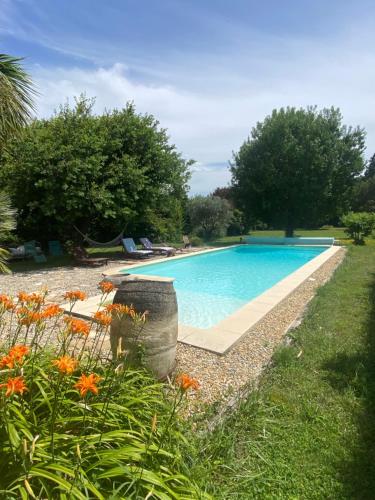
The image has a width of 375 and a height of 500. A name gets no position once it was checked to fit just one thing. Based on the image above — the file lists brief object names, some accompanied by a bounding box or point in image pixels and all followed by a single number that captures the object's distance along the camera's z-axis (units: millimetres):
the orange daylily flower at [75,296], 2041
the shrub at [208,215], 21359
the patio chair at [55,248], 12914
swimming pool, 7188
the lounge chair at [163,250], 13852
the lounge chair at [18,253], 12492
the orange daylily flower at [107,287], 2301
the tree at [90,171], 10727
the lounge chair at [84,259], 11461
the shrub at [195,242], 18672
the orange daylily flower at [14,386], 1049
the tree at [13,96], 6948
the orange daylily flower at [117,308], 2086
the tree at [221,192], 31586
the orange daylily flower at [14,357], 1195
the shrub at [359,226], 17453
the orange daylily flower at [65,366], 1188
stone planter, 3010
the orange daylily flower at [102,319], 1873
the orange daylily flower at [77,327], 1604
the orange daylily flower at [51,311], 1713
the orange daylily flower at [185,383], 1473
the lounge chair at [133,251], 13148
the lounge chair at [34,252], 12070
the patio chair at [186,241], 16953
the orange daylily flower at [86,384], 1161
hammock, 12352
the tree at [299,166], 20436
